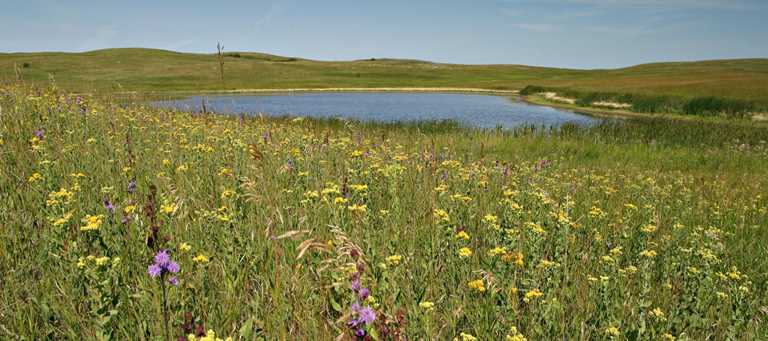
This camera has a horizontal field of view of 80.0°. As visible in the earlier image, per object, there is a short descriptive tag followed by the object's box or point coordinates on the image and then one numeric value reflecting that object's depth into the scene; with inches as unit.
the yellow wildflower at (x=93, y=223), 90.8
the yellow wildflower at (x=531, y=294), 91.5
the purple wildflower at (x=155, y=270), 70.7
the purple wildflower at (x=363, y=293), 72.2
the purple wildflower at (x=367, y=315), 66.8
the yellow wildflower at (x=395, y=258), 95.9
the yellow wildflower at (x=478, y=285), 86.2
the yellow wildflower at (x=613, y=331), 85.9
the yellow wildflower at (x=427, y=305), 76.7
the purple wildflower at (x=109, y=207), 121.1
